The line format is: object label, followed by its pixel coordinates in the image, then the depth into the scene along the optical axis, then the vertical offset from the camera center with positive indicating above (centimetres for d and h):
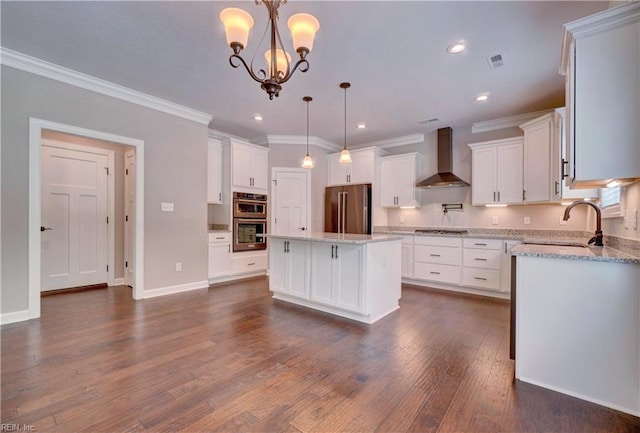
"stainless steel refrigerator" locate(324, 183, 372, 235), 548 +14
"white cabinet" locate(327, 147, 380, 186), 552 +97
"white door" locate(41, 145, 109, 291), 420 -4
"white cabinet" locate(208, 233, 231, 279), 478 -68
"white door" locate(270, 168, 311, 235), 569 +32
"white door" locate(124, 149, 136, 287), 470 +4
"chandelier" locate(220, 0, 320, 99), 175 +119
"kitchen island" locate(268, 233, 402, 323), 304 -68
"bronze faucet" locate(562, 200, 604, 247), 246 -15
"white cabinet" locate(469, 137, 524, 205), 422 +69
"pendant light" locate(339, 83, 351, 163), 345 +85
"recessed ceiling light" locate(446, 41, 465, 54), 261 +159
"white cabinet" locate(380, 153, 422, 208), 527 +68
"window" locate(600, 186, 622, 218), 239 +14
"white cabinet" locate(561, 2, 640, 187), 163 +73
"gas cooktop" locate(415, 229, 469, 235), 472 -28
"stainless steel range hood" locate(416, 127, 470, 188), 496 +98
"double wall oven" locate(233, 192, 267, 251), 512 -10
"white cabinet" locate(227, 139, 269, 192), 513 +93
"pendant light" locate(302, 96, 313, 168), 386 +77
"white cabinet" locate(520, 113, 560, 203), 377 +77
